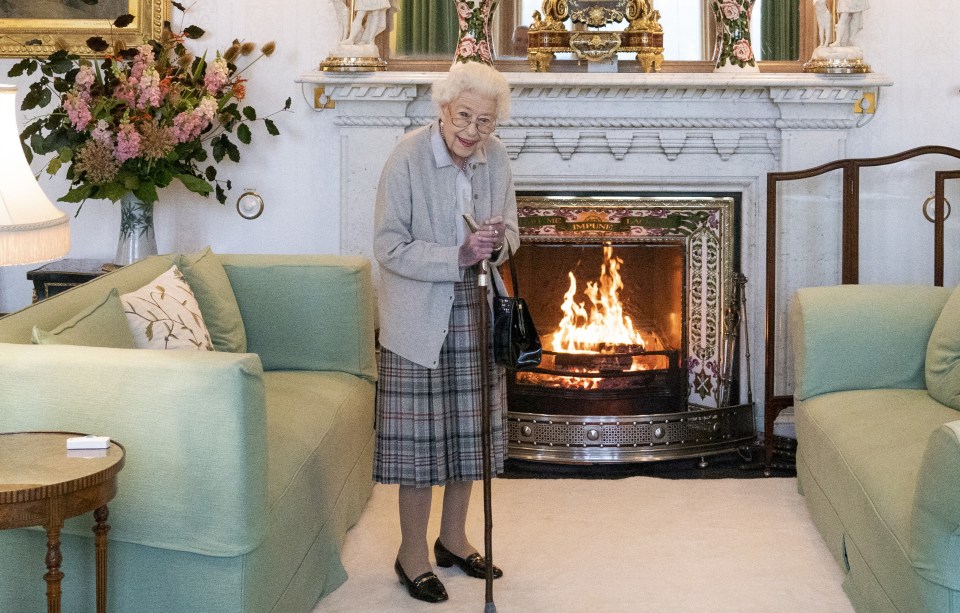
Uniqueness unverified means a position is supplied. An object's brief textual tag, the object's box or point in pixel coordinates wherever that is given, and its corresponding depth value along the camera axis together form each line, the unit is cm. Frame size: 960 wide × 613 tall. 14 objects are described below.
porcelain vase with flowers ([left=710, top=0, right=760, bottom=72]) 448
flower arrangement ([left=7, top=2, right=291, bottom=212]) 405
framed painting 454
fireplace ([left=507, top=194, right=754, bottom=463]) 468
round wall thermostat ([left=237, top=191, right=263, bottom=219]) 463
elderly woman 292
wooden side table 196
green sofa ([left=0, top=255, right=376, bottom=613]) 230
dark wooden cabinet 422
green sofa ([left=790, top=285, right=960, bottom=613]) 239
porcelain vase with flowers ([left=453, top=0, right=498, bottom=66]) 442
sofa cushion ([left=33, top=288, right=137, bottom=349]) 249
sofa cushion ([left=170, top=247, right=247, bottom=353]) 348
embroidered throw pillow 296
